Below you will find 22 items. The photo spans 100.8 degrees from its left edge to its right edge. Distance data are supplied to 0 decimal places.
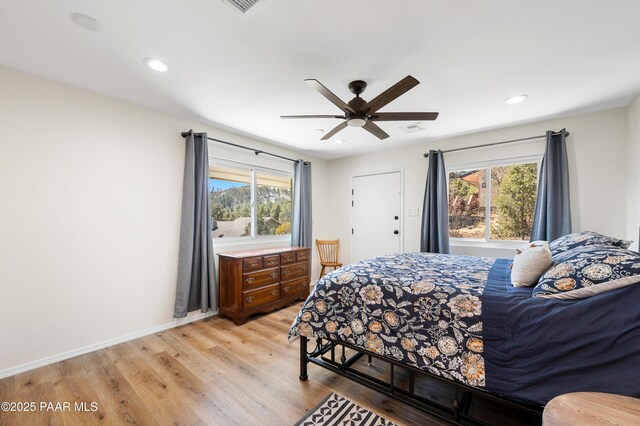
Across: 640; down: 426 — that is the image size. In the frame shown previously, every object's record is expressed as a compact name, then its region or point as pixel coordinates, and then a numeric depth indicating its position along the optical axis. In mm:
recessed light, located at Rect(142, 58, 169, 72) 1992
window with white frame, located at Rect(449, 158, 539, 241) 3408
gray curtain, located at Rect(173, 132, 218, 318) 3037
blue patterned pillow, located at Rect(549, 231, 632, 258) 1833
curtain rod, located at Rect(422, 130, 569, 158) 3042
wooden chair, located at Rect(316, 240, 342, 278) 4836
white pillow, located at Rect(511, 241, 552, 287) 1602
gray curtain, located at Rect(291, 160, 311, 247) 4426
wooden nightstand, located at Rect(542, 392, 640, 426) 920
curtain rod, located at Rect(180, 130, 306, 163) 3111
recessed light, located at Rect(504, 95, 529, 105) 2543
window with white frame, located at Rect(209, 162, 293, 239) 3594
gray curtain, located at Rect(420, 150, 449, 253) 3723
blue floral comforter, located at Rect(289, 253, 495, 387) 1438
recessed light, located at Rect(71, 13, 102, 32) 1560
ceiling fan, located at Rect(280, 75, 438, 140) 1802
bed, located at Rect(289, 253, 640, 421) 1169
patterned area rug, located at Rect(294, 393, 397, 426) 1589
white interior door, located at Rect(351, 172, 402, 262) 4402
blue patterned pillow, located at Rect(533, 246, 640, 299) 1224
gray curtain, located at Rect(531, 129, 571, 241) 2965
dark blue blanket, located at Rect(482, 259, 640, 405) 1136
